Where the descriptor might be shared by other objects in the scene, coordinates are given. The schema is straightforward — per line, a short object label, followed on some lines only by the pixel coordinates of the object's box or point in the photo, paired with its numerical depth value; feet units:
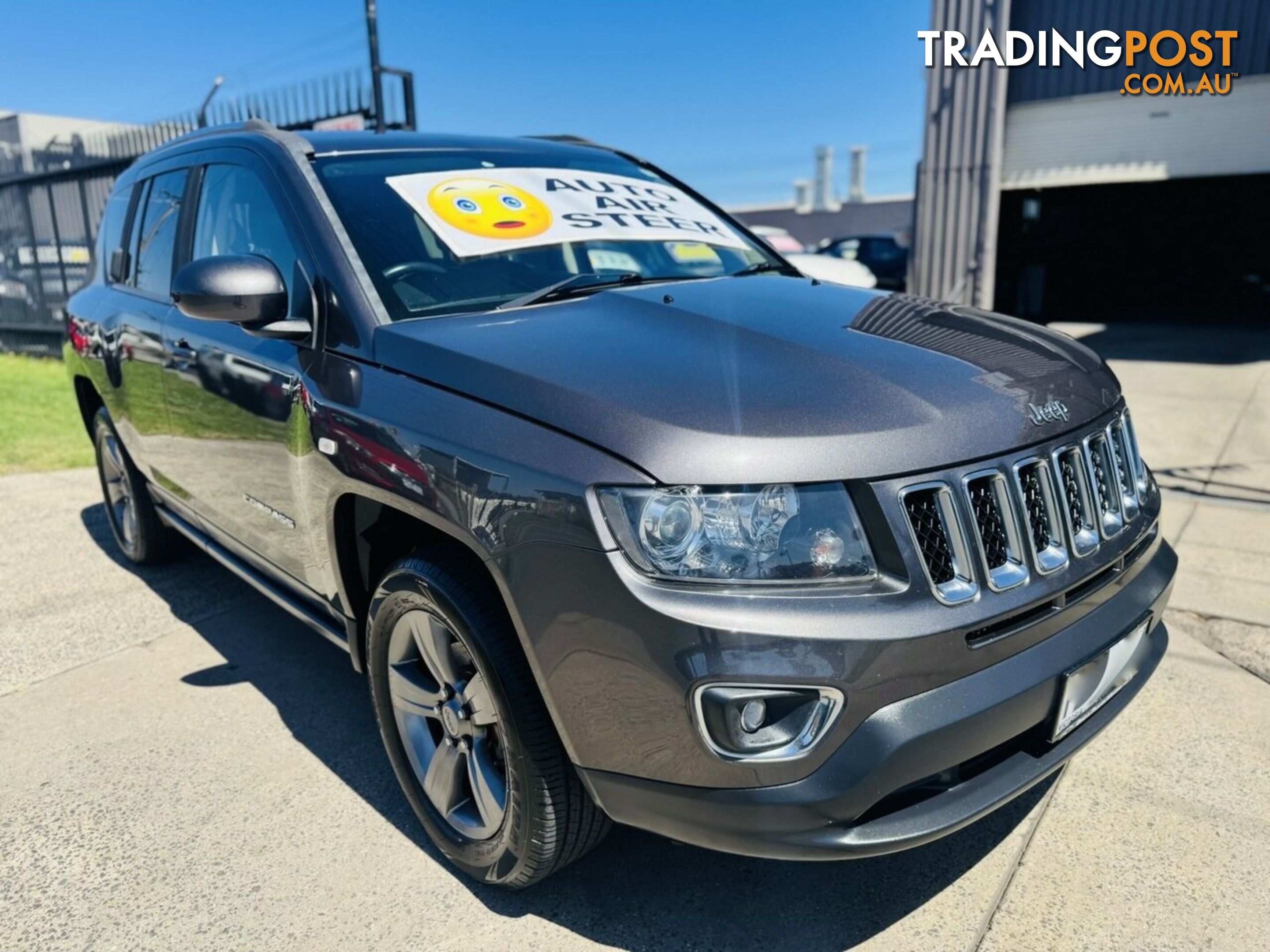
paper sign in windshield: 9.00
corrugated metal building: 35.88
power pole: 26.04
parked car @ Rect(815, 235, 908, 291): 68.90
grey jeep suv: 5.62
